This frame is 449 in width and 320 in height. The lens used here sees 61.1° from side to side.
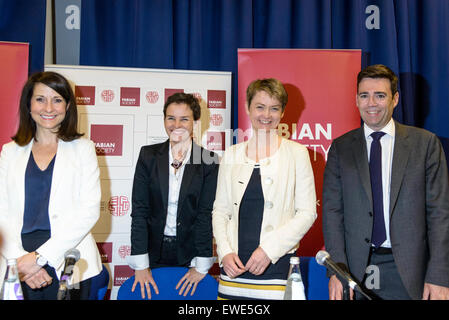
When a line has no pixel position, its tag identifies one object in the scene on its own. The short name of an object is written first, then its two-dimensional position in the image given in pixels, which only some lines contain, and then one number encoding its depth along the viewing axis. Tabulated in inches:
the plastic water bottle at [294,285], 48.3
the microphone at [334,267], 43.8
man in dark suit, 73.5
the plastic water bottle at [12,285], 44.6
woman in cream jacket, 77.5
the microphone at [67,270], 44.9
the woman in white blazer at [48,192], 70.8
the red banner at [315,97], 129.9
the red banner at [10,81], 125.3
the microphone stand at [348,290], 43.6
